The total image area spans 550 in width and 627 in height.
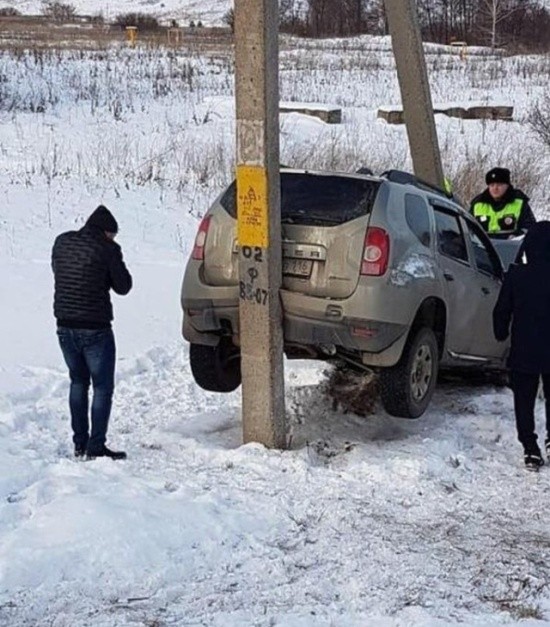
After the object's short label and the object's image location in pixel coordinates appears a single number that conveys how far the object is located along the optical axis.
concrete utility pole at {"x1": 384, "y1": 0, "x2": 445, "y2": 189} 10.77
